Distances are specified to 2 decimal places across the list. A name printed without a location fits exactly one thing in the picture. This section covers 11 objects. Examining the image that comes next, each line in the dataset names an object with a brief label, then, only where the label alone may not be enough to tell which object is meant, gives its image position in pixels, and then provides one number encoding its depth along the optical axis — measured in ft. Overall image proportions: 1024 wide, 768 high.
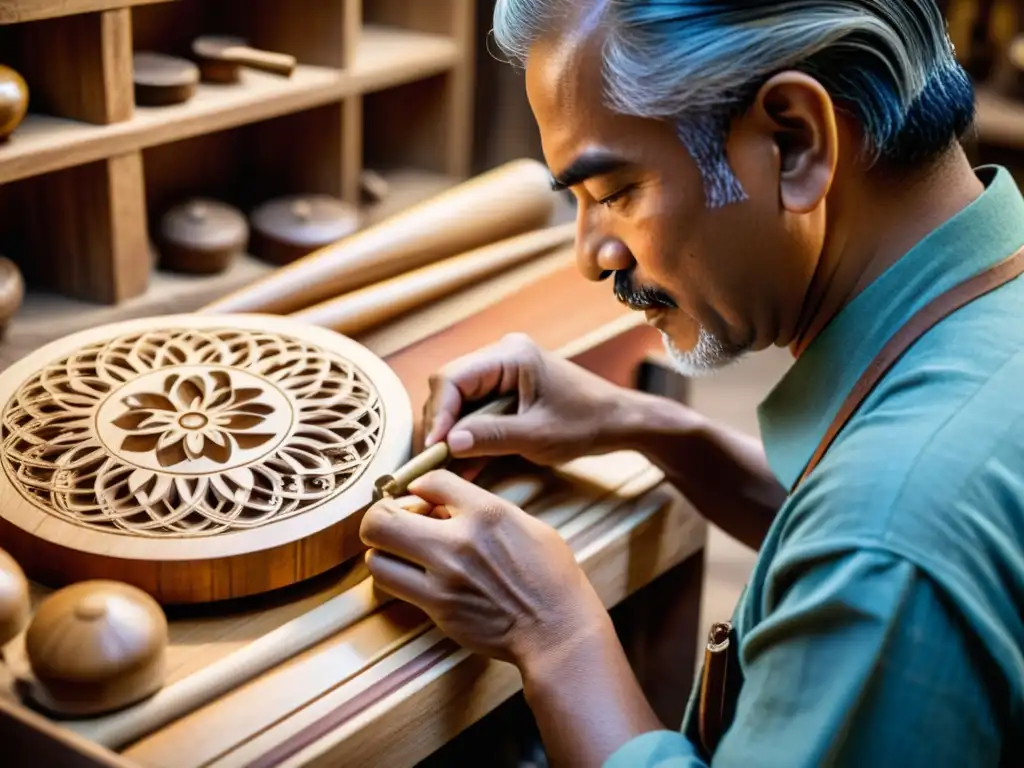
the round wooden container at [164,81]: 5.15
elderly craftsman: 2.70
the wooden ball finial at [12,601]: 3.13
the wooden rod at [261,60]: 5.48
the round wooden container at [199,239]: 5.49
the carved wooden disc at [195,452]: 3.43
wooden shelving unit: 4.86
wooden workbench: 3.09
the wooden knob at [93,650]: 2.97
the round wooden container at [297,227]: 5.79
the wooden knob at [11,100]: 4.41
